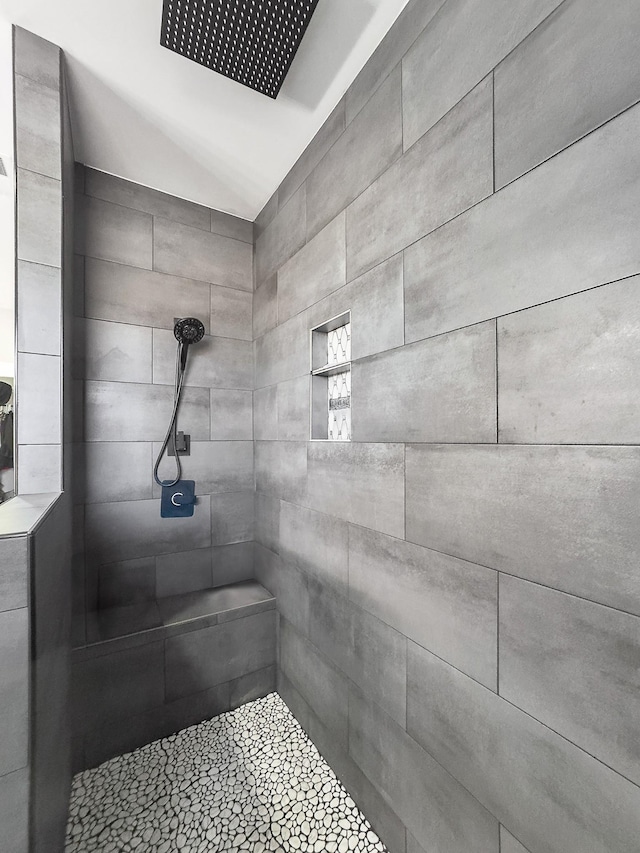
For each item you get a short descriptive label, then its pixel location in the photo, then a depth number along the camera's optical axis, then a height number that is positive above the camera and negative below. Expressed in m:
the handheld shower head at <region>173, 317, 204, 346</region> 1.89 +0.50
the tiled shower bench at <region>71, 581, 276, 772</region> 1.51 -1.07
